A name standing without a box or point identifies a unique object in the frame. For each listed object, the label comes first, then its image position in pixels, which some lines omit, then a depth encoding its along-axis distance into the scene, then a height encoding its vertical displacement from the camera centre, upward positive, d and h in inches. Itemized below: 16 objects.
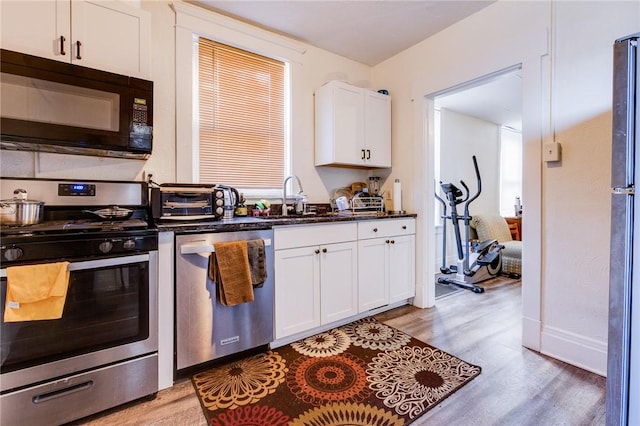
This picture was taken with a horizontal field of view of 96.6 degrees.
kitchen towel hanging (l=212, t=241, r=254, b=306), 70.0 -16.0
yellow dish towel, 48.4 -14.6
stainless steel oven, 50.4 -23.7
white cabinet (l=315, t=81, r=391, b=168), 110.5 +33.6
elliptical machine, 146.6 -26.2
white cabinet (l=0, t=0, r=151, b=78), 60.1 +40.2
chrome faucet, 105.4 +3.0
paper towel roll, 119.3 +5.1
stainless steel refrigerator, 42.6 -4.9
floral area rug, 57.7 -41.3
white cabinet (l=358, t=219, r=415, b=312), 100.2 -19.8
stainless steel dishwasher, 67.2 -26.3
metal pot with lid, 57.7 -0.9
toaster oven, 75.2 +1.8
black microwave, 57.7 +22.2
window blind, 96.0 +33.0
